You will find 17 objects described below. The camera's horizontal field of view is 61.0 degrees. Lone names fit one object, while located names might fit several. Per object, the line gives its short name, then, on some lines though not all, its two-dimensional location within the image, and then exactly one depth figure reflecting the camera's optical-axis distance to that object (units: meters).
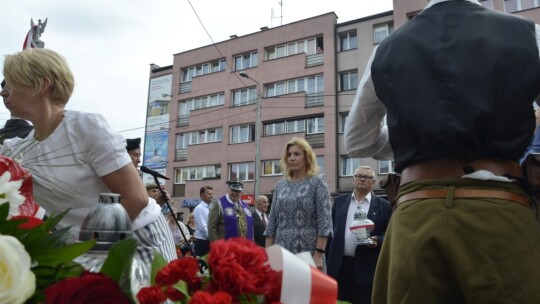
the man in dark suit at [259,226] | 7.55
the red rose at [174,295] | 0.56
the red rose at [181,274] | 0.58
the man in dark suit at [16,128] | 2.93
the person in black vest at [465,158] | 1.29
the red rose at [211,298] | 0.48
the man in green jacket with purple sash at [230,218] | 6.78
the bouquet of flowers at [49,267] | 0.50
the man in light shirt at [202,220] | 7.91
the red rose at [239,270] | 0.52
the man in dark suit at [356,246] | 4.06
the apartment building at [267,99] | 22.39
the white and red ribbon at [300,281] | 0.54
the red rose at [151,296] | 0.56
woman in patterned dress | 3.93
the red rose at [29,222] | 0.62
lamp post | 19.64
